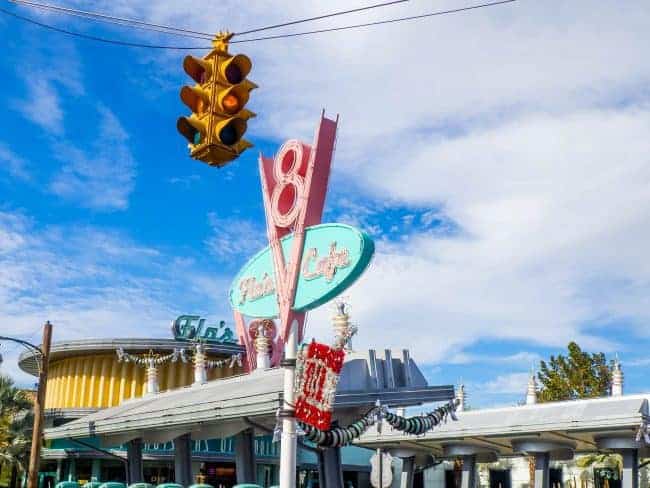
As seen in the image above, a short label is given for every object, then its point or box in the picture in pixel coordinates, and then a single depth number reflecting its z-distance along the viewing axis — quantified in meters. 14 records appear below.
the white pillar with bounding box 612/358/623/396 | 30.16
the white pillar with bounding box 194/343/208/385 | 32.78
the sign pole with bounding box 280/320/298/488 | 13.79
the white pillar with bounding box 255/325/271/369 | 27.55
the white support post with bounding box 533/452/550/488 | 31.45
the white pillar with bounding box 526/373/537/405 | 34.81
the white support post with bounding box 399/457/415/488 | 38.84
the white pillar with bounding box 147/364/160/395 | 37.50
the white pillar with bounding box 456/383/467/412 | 36.34
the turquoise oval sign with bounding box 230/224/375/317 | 26.45
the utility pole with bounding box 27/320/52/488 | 25.44
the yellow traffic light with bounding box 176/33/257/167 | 10.68
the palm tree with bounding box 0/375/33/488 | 37.25
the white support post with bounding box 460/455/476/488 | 36.03
